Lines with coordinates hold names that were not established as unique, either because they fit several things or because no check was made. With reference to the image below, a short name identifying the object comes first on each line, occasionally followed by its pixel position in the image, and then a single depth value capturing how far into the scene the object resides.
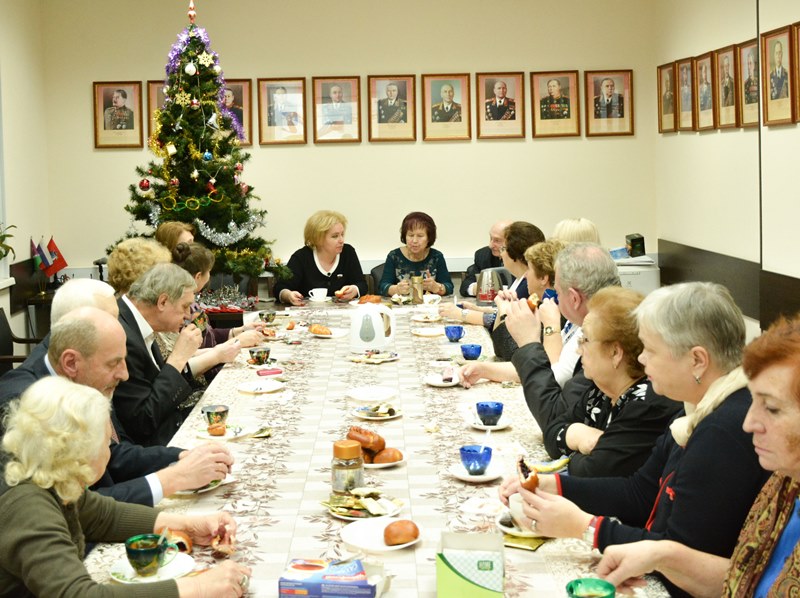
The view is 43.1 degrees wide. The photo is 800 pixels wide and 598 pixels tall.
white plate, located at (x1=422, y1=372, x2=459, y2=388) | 3.87
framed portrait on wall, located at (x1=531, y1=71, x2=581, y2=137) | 8.48
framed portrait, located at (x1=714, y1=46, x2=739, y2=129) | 6.63
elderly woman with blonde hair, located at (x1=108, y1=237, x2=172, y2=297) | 4.44
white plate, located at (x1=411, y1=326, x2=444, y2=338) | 5.11
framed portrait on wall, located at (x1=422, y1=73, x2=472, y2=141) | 8.47
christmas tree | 7.08
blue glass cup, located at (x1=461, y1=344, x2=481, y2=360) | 4.32
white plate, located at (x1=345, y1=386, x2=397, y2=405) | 3.64
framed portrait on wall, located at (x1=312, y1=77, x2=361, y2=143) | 8.45
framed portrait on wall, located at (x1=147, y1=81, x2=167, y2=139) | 8.43
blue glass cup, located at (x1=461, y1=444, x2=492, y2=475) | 2.69
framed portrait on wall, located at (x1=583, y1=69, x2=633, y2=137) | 8.50
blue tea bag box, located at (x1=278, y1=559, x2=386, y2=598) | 1.94
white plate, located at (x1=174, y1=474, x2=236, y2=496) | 2.68
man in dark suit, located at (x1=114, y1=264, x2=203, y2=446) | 3.76
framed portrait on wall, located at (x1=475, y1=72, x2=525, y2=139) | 8.48
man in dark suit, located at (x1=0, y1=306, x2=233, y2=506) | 2.89
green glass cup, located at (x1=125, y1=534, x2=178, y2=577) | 2.11
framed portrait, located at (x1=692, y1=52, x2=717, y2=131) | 7.05
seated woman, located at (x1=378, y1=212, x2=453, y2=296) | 7.11
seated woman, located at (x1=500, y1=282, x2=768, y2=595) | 2.15
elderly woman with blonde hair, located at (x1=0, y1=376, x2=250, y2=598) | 1.99
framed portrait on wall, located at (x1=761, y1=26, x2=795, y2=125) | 5.66
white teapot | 4.60
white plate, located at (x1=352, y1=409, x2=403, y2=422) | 3.37
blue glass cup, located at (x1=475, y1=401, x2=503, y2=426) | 3.19
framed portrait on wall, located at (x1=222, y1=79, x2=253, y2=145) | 8.41
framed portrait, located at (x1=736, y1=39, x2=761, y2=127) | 6.27
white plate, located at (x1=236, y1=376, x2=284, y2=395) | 3.81
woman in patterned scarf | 1.88
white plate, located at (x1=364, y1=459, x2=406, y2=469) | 2.83
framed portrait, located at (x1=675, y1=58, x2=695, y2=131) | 7.53
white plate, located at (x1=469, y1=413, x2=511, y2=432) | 3.23
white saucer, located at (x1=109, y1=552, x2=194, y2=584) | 2.12
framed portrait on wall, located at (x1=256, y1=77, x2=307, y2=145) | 8.44
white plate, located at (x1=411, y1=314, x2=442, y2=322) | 5.64
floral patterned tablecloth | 2.19
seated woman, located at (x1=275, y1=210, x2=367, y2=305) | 7.00
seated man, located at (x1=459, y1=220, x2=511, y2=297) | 7.07
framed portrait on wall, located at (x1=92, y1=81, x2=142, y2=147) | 8.42
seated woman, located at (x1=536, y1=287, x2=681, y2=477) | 2.68
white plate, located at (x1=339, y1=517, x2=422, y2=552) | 2.23
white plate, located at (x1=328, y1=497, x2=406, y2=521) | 2.42
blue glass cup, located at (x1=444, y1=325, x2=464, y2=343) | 4.87
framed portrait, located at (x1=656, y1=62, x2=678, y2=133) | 7.96
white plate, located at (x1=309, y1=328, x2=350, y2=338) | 5.18
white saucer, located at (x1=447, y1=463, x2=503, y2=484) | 2.69
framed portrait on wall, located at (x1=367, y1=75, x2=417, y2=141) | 8.45
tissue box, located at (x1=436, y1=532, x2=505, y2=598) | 1.92
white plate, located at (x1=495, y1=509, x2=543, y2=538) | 2.31
